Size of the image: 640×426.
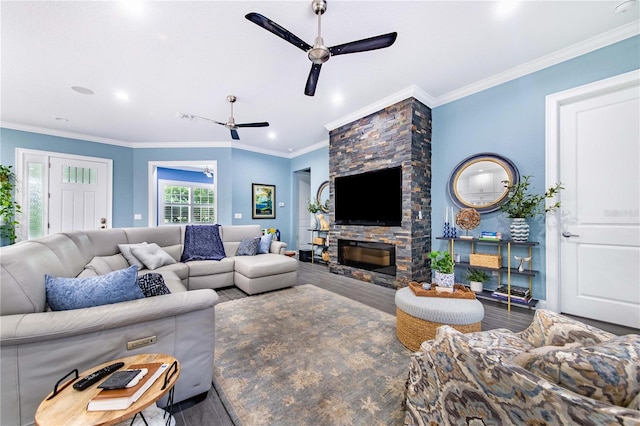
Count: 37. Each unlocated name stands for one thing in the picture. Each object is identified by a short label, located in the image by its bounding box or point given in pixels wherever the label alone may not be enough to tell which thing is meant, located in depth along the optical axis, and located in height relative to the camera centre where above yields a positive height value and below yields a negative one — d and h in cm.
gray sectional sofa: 104 -60
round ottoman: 182 -80
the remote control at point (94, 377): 95 -69
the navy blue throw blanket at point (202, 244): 384 -50
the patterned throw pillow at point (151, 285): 163 -50
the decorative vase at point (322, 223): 544 -22
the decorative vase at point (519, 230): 278 -19
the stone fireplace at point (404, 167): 348 +74
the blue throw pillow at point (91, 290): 128 -43
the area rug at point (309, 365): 138 -114
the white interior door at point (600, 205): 235 +10
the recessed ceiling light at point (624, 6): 201 +178
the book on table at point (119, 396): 85 -68
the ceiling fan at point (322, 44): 184 +139
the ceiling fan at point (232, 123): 351 +136
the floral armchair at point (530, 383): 62 -51
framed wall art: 620 +33
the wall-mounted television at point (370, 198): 369 +27
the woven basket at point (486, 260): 288 -57
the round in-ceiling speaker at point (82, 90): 324 +171
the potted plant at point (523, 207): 270 +8
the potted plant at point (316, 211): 558 +6
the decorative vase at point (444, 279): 212 -58
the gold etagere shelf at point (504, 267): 271 -66
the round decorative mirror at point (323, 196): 556 +43
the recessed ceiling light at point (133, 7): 194 +172
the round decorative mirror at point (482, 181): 303 +44
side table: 80 -70
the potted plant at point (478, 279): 314 -86
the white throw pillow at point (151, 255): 323 -58
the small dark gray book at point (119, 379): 92 -66
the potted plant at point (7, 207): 410 +12
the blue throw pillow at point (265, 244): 426 -55
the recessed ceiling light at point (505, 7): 199 +176
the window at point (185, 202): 712 +35
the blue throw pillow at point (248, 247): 414 -58
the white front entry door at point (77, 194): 467 +40
